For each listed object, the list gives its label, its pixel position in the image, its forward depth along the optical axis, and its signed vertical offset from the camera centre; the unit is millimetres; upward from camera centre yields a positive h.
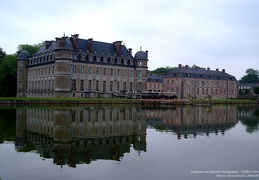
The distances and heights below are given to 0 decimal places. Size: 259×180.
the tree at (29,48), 79688 +11976
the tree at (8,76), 73438 +4574
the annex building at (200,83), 84062 +4016
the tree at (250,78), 160375 +10096
